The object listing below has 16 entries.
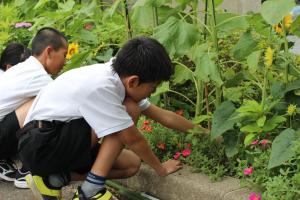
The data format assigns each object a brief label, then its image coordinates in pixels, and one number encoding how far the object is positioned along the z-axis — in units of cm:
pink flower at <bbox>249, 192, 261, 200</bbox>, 224
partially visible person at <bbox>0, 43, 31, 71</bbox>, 368
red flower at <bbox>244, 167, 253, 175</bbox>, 237
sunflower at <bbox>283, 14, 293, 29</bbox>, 241
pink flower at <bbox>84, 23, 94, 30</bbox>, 426
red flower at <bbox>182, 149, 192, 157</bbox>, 280
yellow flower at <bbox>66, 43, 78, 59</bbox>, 363
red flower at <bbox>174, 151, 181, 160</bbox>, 283
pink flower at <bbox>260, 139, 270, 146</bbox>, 242
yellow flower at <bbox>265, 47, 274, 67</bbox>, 232
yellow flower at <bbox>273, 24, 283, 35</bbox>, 250
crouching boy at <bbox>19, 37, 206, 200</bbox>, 247
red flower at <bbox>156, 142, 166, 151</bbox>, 294
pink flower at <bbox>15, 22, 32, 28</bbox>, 498
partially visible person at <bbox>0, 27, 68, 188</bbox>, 310
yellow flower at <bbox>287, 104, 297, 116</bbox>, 236
